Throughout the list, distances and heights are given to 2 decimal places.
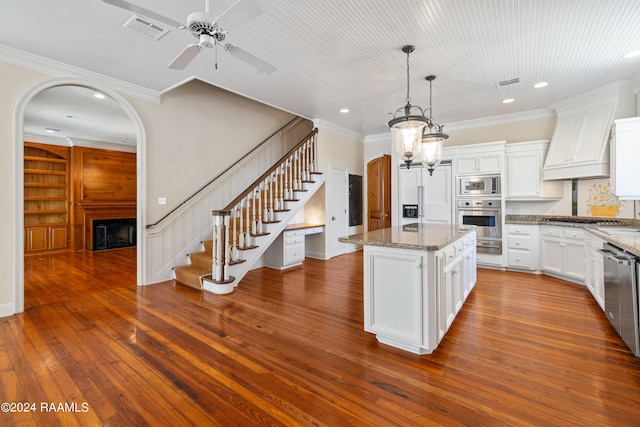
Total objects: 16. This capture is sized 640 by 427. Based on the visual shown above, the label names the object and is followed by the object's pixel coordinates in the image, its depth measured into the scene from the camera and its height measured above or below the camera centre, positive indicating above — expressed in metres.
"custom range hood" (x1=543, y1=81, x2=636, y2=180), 4.16 +1.31
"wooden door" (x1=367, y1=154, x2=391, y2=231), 7.33 +0.54
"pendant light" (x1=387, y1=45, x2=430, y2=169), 2.90 +0.81
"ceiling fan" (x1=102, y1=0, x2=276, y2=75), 1.74 +1.23
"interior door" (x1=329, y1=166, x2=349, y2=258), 6.52 +0.16
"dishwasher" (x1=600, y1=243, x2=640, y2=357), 2.31 -0.70
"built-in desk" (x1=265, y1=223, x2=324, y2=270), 5.41 -0.67
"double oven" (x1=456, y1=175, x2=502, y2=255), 5.20 +0.11
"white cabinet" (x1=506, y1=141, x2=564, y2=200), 5.07 +0.71
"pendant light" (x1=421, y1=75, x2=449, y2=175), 3.38 +0.79
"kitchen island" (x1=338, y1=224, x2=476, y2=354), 2.35 -0.63
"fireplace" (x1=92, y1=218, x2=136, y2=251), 7.63 -0.50
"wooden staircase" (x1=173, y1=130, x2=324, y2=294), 4.11 -0.11
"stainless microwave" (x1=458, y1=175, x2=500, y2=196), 5.20 +0.53
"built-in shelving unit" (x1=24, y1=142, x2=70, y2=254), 7.02 +0.43
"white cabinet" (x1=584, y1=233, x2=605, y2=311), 3.25 -0.66
